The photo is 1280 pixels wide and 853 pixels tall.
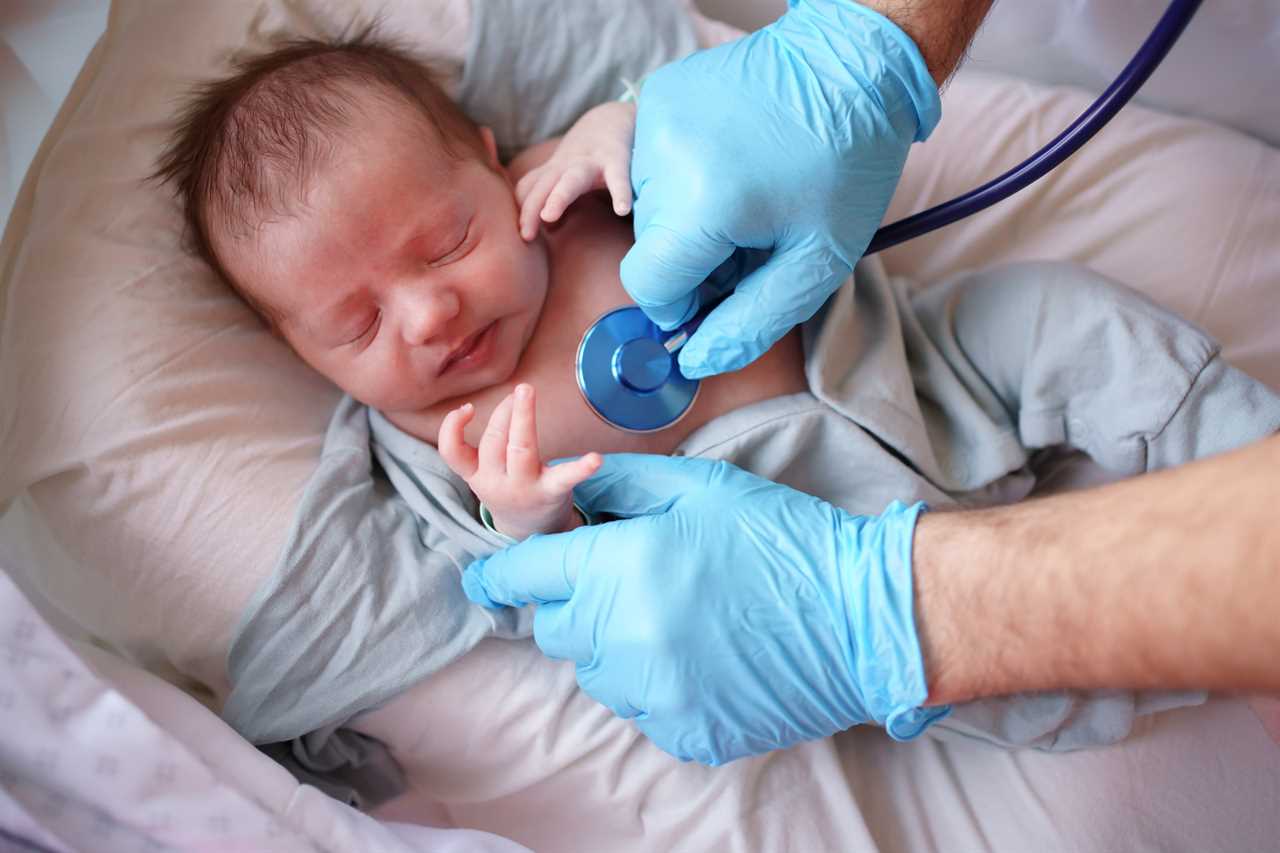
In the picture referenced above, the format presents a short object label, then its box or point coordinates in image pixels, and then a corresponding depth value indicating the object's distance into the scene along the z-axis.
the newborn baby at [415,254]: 0.62
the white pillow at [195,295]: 0.62
